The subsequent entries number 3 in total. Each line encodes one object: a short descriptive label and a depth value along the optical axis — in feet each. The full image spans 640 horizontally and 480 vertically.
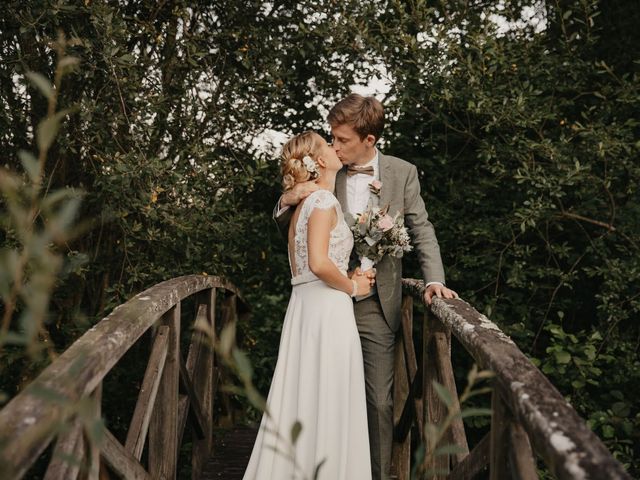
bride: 10.39
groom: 11.95
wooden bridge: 4.13
